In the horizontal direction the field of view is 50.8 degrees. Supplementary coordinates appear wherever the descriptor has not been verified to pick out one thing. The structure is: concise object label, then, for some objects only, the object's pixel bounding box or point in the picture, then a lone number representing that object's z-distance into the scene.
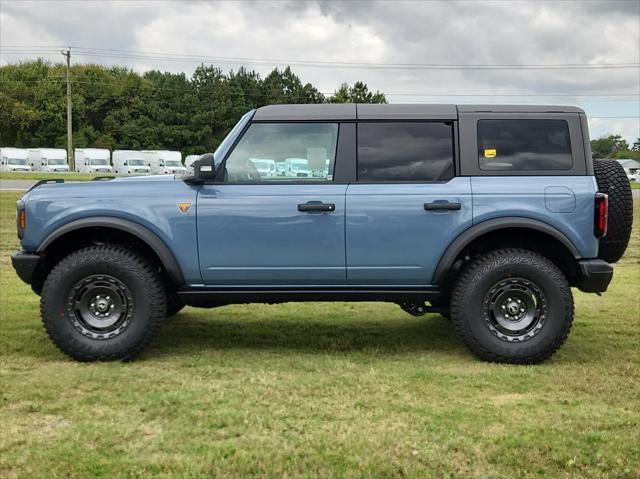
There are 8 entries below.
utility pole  49.65
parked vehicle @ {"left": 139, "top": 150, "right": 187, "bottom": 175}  52.42
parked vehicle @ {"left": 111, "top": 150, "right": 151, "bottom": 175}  53.19
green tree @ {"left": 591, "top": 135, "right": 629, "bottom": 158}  118.69
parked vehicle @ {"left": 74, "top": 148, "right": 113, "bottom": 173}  52.22
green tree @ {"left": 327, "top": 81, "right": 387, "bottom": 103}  60.69
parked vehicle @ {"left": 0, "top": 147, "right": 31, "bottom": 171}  50.15
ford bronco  4.80
